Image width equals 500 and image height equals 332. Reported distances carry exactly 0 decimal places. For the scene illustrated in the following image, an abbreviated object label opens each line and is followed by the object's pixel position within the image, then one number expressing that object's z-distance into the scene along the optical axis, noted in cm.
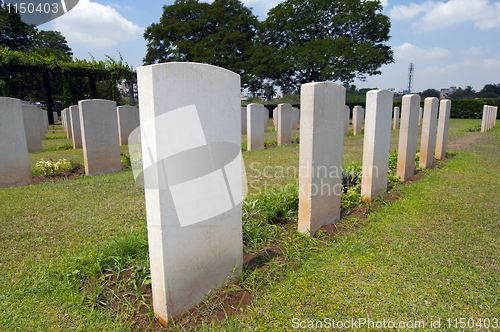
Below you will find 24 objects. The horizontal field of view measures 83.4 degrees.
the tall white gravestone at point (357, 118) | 1428
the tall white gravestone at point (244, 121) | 1379
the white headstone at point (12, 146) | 496
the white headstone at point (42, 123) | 1275
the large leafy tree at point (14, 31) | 2648
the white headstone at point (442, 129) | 652
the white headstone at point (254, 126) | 913
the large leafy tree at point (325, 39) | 2545
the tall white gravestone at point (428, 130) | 578
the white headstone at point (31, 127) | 890
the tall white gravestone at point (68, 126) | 1366
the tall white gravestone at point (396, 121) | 1575
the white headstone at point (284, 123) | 1033
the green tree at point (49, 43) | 3088
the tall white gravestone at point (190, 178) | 164
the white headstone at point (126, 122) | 1028
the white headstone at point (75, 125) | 974
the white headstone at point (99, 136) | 571
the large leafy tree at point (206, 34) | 2873
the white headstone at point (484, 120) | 1430
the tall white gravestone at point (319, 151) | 277
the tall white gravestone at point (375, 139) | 379
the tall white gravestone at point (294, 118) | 1457
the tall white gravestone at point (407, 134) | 491
